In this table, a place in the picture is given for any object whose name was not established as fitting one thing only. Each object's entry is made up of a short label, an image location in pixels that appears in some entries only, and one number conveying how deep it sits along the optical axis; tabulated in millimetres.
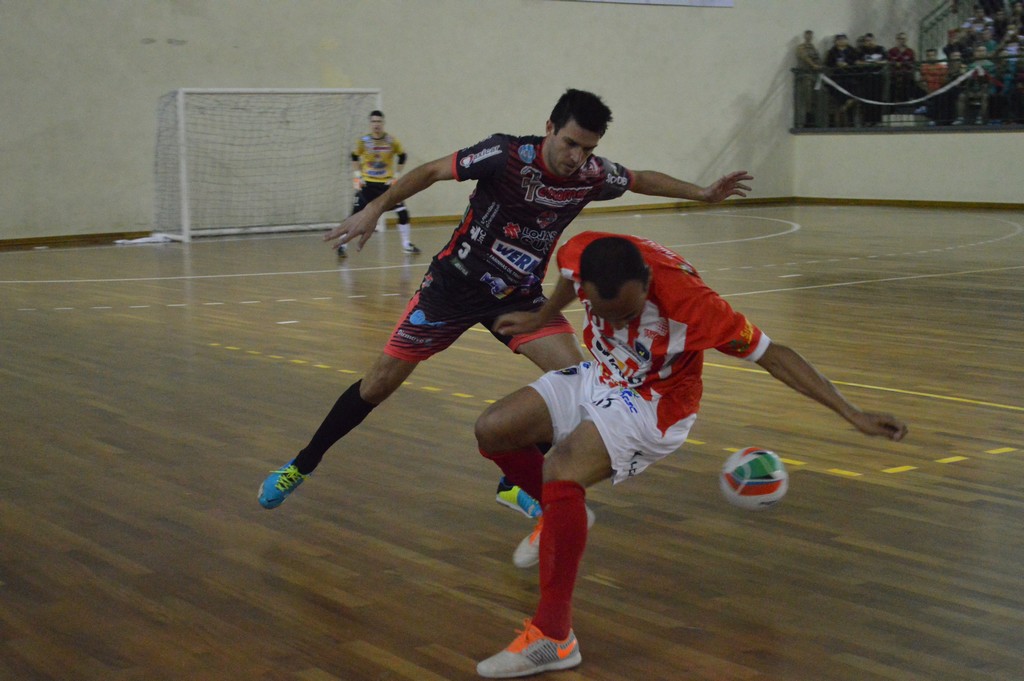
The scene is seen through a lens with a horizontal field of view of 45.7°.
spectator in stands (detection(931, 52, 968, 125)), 22688
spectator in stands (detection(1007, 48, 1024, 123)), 21750
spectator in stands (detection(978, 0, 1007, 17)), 24828
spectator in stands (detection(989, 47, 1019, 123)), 21859
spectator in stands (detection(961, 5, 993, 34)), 23625
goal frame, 17859
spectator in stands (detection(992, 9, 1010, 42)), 23625
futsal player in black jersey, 4566
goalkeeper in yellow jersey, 15980
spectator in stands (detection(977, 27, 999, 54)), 23000
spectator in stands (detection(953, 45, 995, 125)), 22172
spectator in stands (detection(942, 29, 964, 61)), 23375
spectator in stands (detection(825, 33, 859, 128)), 24719
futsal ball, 3939
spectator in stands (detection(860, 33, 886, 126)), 24031
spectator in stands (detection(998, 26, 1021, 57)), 22172
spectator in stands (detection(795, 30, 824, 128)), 25312
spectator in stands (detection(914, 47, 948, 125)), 23188
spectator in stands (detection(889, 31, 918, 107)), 23719
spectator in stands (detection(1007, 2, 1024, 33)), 23236
